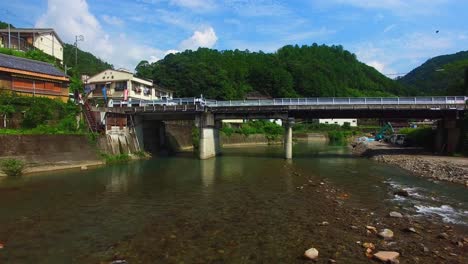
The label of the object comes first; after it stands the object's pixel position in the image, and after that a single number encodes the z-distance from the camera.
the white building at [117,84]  72.02
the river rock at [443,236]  13.84
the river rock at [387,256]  11.45
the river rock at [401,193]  23.05
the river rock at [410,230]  14.62
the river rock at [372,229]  14.73
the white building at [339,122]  135.77
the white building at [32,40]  64.44
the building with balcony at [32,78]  43.09
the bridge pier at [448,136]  47.47
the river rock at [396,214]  17.34
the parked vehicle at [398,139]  70.62
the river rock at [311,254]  11.92
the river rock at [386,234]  13.90
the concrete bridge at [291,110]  46.47
